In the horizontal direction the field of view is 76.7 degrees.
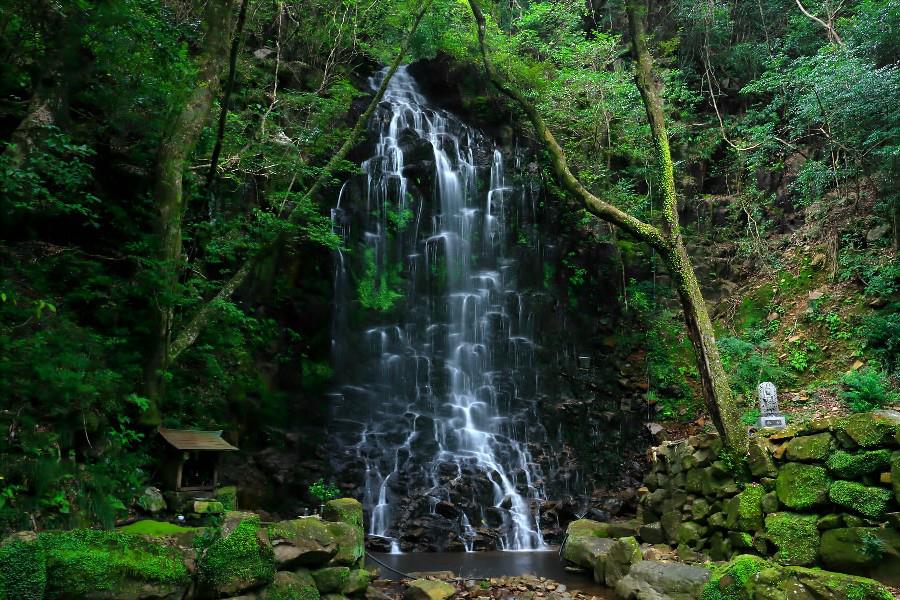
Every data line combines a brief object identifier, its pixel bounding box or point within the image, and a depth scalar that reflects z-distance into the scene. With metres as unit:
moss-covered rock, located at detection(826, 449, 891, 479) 5.80
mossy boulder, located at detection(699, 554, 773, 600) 5.27
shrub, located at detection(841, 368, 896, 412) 9.39
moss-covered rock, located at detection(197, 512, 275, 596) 4.86
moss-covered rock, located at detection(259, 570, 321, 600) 5.23
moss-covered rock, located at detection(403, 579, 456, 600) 6.77
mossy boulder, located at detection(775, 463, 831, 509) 6.22
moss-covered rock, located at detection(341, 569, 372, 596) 6.10
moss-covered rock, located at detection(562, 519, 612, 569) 8.37
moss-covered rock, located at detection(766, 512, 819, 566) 6.09
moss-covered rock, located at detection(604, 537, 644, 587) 7.37
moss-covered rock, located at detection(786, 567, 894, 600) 4.62
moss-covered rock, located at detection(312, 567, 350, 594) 5.83
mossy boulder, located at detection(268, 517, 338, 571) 5.56
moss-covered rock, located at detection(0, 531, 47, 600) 3.83
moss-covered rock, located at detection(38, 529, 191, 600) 4.12
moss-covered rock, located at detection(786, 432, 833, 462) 6.29
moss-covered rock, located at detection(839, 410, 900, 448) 5.79
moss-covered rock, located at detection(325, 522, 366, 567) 6.11
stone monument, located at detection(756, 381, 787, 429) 7.49
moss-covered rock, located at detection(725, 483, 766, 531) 6.91
